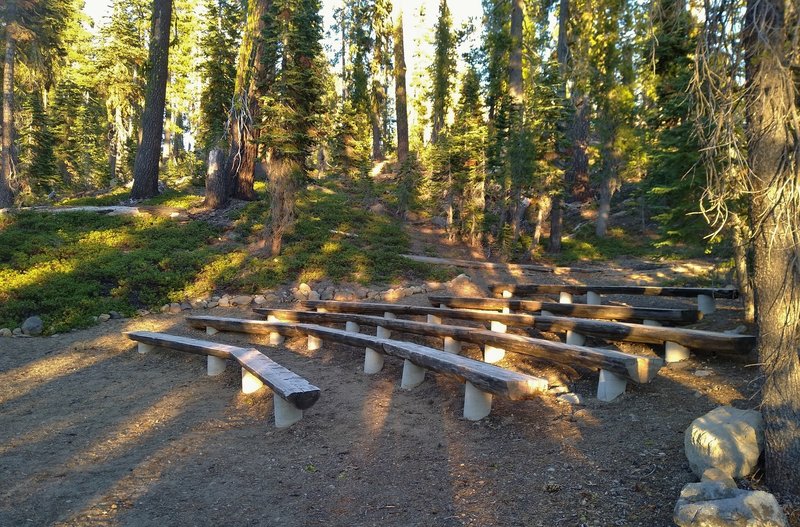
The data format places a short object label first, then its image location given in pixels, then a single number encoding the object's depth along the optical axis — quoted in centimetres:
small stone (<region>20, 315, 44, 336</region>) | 878
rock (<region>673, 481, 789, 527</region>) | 223
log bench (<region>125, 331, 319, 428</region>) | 414
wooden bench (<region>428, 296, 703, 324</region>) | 561
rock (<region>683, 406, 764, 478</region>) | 280
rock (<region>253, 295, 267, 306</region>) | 1069
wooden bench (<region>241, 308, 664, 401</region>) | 386
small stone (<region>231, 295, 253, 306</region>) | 1062
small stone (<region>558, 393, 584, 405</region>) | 432
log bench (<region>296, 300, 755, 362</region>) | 416
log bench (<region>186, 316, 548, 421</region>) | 362
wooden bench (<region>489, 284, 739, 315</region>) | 659
